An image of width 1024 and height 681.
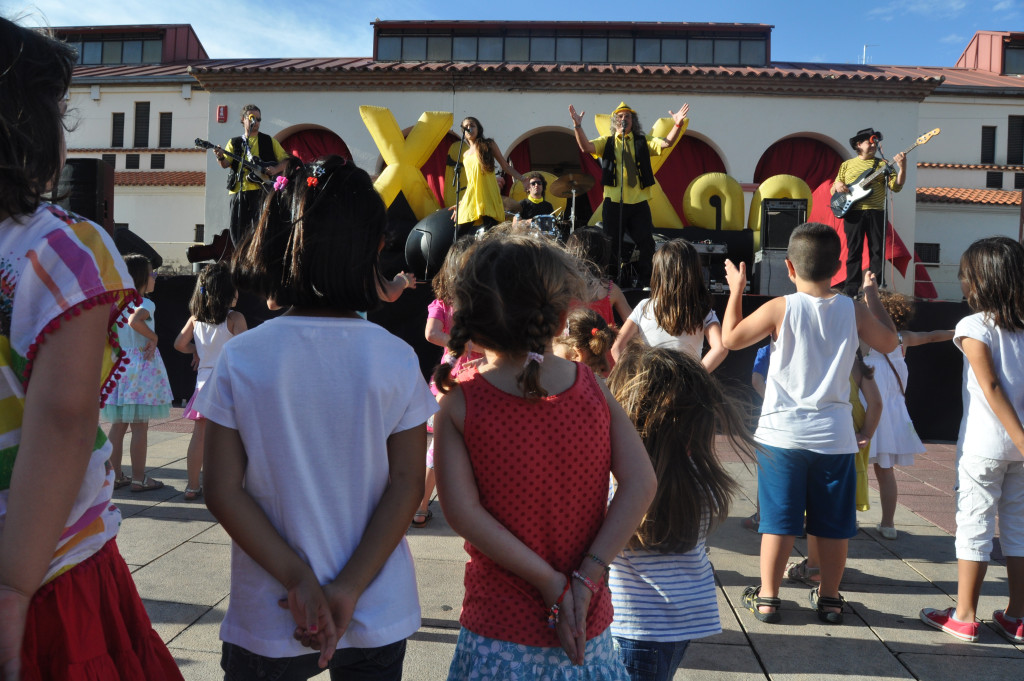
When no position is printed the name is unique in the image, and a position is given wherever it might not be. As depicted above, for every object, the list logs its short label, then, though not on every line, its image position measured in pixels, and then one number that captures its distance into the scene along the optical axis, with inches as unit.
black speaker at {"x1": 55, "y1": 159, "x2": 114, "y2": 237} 236.2
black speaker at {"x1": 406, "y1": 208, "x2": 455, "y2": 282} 370.3
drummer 376.8
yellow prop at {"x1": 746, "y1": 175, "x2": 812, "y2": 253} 491.5
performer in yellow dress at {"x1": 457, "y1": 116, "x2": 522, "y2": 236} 327.0
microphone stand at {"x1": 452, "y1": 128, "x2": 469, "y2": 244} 331.6
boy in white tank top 121.5
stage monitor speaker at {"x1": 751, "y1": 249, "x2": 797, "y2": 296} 388.8
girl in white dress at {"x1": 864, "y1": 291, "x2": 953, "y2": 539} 175.3
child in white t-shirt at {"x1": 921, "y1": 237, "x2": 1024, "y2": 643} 118.9
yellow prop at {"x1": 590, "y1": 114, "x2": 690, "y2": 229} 477.4
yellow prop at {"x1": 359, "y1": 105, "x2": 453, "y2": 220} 494.0
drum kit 374.9
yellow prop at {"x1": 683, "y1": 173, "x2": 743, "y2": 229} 490.0
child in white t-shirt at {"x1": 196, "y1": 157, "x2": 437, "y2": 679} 55.7
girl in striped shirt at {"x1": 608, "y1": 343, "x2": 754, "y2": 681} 79.0
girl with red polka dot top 62.2
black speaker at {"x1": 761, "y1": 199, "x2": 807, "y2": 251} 413.4
